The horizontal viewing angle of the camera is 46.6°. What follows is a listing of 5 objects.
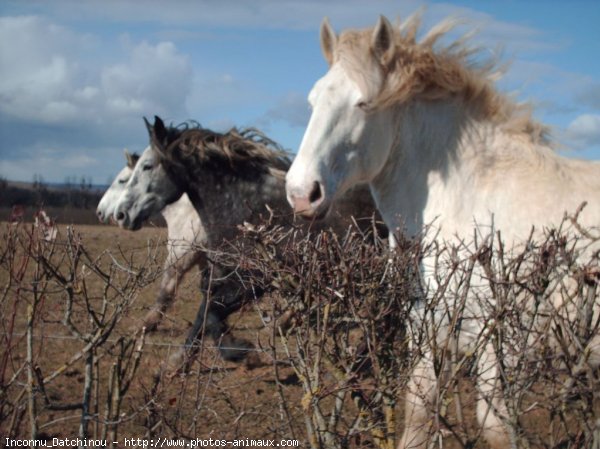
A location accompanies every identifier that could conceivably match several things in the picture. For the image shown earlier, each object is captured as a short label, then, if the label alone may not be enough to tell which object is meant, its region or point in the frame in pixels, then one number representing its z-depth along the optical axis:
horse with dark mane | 6.86
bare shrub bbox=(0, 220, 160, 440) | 2.45
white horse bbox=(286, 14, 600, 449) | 3.49
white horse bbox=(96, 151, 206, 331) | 7.33
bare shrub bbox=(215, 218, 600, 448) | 2.21
